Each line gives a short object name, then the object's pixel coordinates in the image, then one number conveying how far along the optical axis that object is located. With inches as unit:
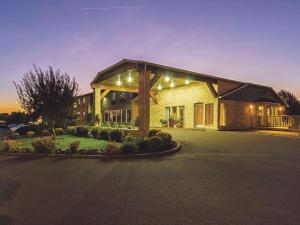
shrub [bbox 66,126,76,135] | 666.2
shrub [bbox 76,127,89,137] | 608.5
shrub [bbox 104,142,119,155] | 310.8
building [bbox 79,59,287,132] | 540.7
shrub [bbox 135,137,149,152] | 335.3
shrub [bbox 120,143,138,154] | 311.2
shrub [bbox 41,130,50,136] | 670.5
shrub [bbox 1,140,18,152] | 357.1
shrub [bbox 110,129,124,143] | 468.4
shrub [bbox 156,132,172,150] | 347.6
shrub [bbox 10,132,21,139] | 607.2
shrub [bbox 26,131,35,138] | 627.2
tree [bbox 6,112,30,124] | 1959.4
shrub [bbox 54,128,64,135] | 695.9
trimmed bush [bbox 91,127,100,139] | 546.3
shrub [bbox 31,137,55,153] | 339.3
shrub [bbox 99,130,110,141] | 496.6
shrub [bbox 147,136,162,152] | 327.0
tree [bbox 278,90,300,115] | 1040.6
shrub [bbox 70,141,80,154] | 324.5
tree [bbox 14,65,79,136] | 489.1
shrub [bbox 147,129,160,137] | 432.9
